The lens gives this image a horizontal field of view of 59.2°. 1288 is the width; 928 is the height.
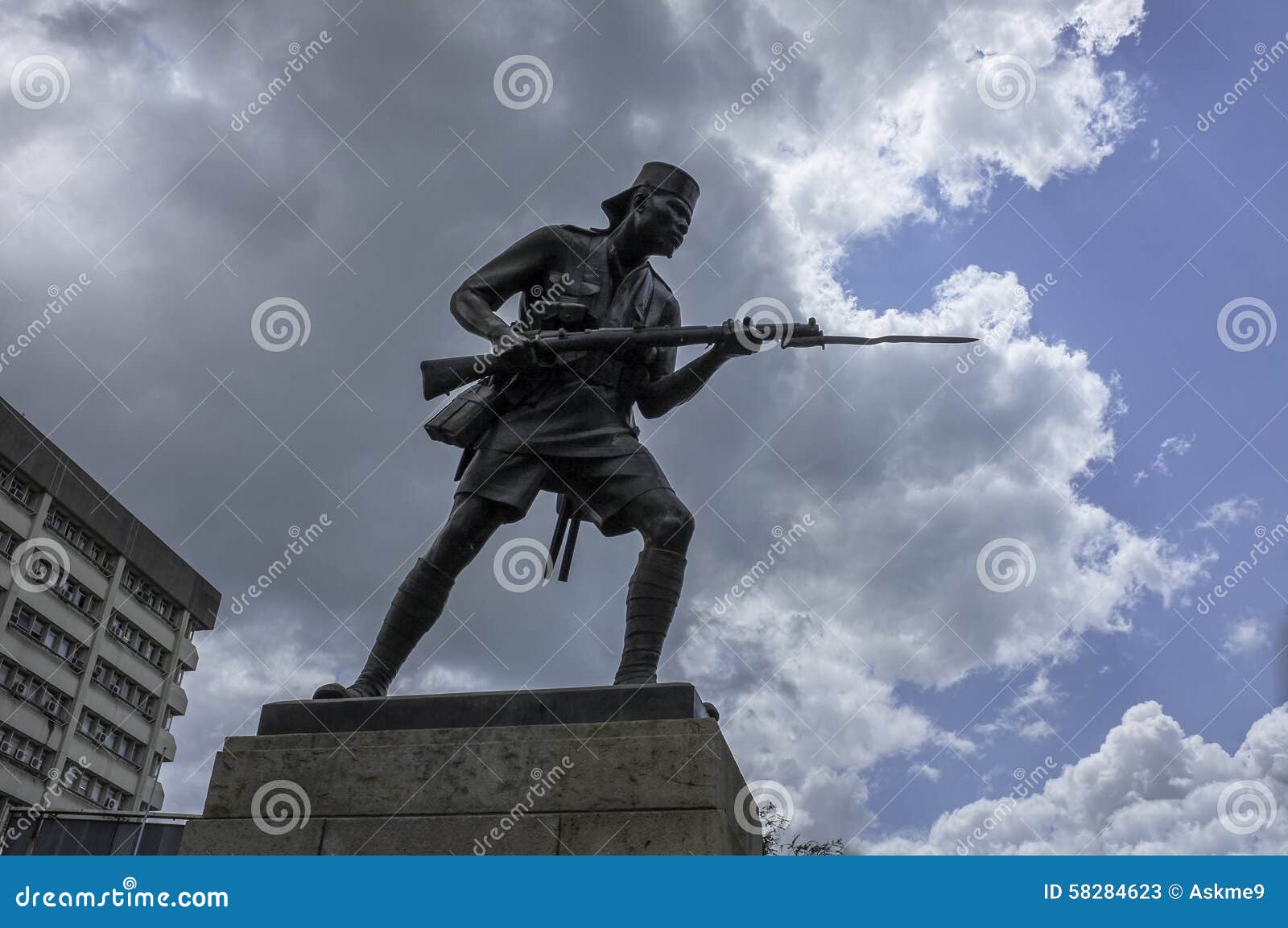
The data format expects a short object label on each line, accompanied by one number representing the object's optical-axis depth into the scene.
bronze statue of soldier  6.78
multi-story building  50.62
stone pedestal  5.61
